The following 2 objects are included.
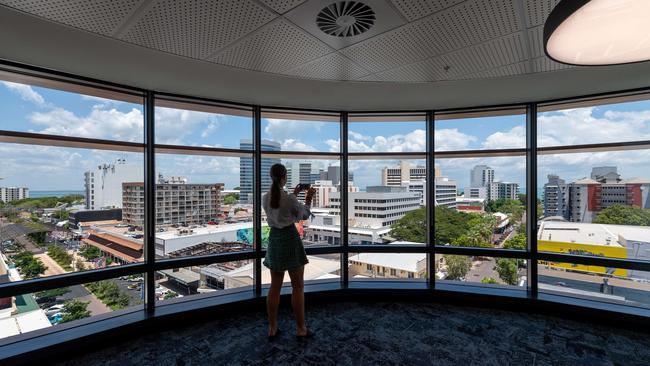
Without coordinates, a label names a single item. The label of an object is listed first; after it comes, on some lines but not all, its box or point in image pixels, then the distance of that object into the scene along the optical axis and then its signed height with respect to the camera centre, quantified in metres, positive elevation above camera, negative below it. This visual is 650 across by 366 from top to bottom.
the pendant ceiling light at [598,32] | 1.13 +0.67
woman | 2.60 -0.53
